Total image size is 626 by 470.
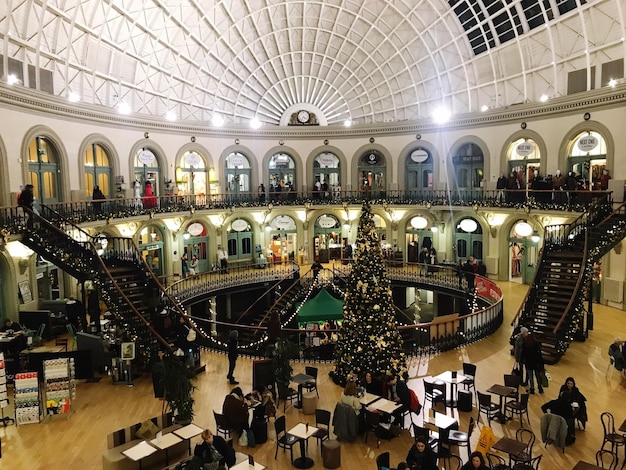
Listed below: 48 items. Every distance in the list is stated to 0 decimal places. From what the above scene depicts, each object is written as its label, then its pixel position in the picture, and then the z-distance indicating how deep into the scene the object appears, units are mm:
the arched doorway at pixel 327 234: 32906
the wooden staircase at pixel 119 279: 14992
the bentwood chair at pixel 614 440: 9266
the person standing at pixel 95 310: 16875
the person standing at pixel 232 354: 13773
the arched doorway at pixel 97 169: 23922
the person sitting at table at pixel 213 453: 8555
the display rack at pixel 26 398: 11664
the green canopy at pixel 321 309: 17609
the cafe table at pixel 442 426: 9656
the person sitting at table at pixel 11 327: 16188
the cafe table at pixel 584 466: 7848
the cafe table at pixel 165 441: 9258
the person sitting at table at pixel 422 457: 8297
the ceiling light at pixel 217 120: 29997
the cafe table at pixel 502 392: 11026
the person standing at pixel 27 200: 15617
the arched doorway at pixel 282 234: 32500
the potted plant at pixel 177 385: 10273
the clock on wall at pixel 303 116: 32781
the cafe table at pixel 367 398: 10742
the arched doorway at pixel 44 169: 20500
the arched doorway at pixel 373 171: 32406
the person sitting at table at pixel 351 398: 10469
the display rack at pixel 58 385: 11922
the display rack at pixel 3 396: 11672
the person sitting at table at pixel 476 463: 7848
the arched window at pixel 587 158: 22500
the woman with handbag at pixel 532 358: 12352
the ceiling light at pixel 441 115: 29125
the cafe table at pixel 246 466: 8391
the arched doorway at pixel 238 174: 31511
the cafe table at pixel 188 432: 9609
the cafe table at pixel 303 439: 9578
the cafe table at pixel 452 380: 11734
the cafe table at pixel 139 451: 8920
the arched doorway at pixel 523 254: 25953
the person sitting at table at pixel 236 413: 10438
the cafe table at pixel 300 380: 12149
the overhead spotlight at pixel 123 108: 24980
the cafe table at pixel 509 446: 8680
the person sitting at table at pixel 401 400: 10719
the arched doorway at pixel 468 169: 28562
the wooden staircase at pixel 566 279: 15234
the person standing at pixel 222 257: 28919
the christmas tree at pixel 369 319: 12391
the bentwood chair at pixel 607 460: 9030
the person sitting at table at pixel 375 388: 11859
